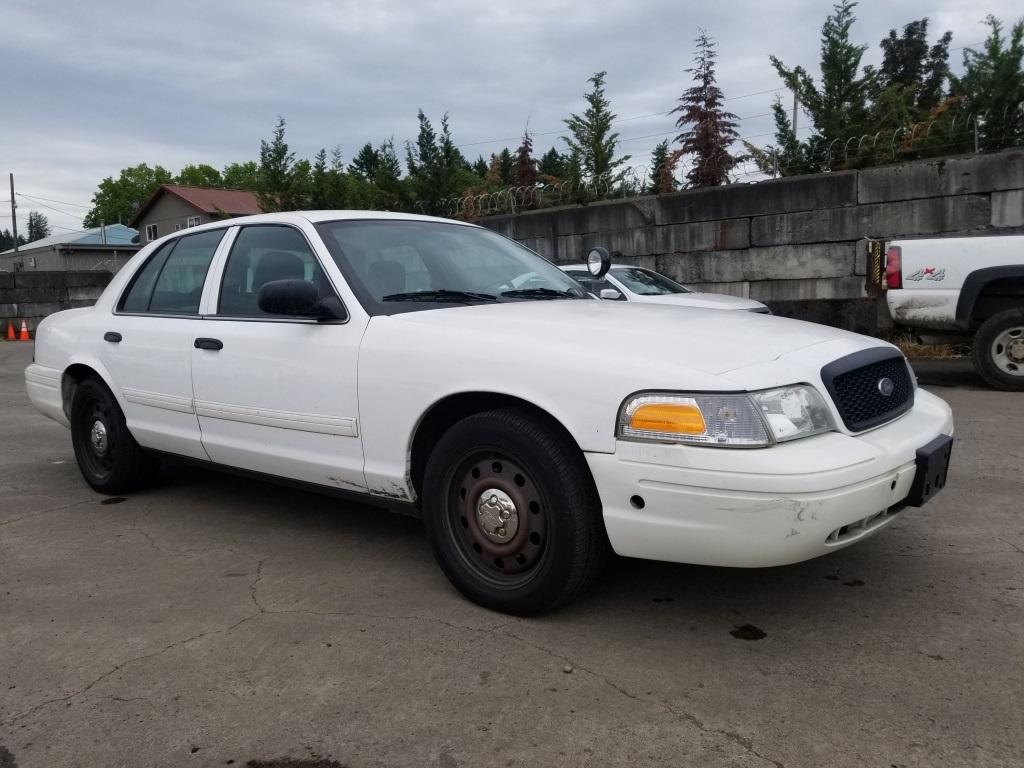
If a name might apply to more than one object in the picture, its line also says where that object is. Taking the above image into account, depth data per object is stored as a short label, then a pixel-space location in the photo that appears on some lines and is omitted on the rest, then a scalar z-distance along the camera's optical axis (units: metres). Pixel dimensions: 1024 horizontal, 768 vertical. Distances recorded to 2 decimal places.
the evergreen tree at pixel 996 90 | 10.48
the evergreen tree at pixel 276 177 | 22.00
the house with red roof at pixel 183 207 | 51.38
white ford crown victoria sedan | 2.68
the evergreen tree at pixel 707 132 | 12.55
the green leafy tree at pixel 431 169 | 17.70
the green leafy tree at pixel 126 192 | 81.38
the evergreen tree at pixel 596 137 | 15.32
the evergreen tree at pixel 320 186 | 20.69
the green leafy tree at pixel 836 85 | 12.83
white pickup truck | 7.71
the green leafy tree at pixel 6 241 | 144.38
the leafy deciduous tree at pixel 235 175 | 79.73
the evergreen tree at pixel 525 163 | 20.03
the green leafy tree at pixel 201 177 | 81.50
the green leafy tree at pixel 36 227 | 146.38
